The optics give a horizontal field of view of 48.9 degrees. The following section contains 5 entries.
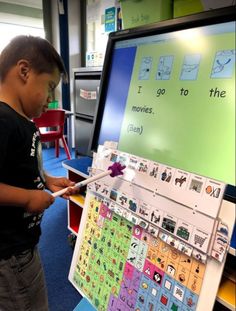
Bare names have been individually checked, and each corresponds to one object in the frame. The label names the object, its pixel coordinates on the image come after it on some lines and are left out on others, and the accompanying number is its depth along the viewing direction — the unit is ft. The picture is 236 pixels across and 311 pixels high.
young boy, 2.21
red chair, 8.99
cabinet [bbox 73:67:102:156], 6.92
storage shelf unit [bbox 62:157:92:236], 3.98
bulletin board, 1.95
